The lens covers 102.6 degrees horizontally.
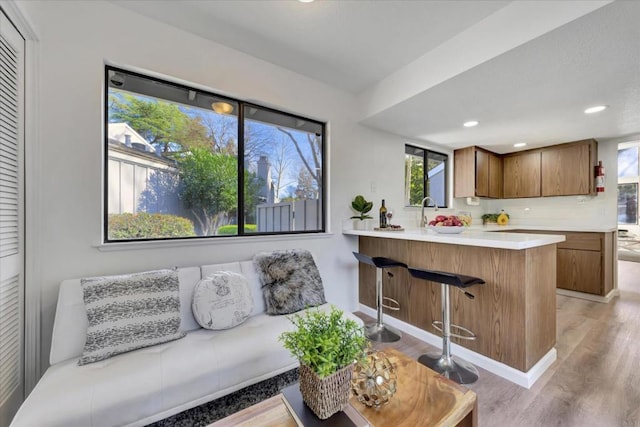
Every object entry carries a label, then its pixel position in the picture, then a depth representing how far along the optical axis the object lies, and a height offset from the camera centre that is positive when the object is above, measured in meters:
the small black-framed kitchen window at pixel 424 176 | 3.74 +0.55
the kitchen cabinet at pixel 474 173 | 4.00 +0.62
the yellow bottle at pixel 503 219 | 4.59 -0.13
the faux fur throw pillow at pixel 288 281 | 1.99 -0.57
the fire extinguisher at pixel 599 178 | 3.60 +0.48
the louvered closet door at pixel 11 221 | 1.31 -0.05
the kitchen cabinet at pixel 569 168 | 3.63 +0.65
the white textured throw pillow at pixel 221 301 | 1.68 -0.61
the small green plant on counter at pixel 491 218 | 4.74 -0.12
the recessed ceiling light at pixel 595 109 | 2.49 +1.02
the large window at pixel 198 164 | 1.88 +0.41
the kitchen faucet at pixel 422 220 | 3.53 -0.12
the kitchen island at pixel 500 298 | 1.75 -0.67
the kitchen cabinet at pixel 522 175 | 4.18 +0.61
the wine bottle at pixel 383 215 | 2.97 -0.04
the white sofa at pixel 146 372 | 1.07 -0.79
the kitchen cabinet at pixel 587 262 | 3.33 -0.69
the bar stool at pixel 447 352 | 1.77 -1.07
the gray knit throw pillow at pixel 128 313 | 1.37 -0.58
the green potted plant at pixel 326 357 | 0.90 -0.53
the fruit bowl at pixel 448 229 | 2.20 -0.15
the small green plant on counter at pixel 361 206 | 2.96 +0.06
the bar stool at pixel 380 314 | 2.37 -1.02
